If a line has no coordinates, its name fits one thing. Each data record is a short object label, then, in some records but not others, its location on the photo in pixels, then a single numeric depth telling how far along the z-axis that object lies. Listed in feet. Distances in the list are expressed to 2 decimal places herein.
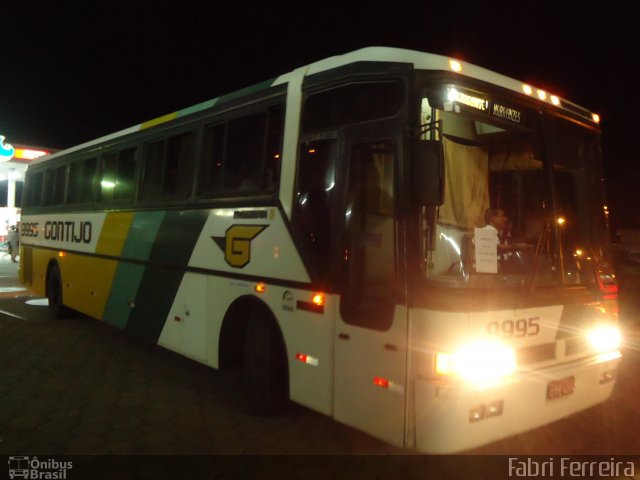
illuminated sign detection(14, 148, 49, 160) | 83.25
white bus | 12.51
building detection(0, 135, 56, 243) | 78.33
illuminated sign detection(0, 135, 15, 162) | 77.51
